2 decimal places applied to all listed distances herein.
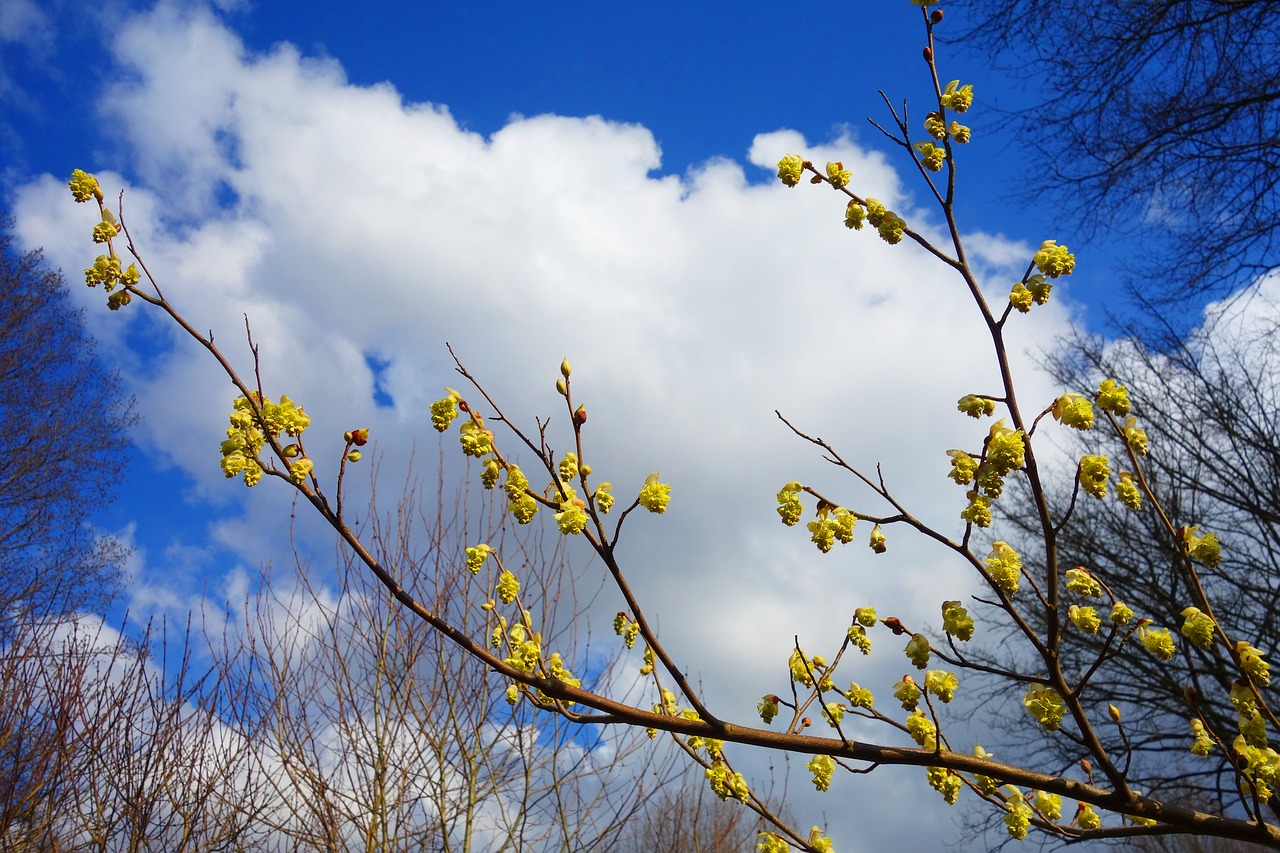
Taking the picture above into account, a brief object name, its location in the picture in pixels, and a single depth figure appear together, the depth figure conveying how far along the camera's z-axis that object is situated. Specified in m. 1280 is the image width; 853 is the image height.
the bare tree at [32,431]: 9.67
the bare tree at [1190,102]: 5.34
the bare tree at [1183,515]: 7.58
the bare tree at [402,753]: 5.29
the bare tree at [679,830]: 6.08
